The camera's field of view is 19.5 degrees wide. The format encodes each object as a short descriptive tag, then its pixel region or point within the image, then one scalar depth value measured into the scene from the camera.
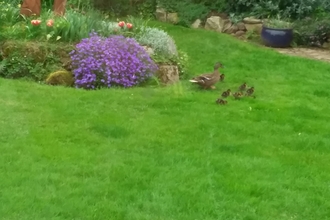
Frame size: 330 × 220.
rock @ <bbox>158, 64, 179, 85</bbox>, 11.96
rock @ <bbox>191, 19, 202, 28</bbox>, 18.29
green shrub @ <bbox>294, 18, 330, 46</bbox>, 16.51
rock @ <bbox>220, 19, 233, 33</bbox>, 17.99
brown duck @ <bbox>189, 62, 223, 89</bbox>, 11.44
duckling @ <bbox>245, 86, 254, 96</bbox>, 11.25
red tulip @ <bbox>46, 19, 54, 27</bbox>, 12.28
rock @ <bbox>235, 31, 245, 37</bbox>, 17.59
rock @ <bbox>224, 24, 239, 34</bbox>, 17.81
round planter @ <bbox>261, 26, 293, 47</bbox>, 16.47
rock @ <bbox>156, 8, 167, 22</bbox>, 18.98
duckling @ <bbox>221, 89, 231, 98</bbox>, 11.06
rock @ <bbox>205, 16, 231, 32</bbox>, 17.93
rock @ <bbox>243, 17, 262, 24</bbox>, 17.47
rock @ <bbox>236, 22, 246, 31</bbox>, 17.76
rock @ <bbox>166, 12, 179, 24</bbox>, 18.65
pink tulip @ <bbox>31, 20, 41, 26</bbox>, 12.30
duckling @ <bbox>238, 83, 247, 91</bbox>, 11.40
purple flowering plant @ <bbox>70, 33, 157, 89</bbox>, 11.31
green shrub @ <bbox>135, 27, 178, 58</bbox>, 12.80
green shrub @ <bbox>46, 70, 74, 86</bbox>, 11.41
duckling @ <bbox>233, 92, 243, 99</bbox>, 11.03
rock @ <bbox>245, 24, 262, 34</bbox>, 17.47
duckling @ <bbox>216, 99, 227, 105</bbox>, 10.58
